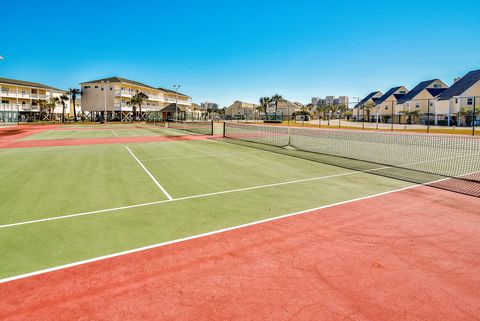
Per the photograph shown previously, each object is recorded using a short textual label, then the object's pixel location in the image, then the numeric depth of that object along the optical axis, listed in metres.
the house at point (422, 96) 75.00
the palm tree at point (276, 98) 105.62
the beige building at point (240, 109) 130.98
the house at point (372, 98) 107.58
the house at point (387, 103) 87.44
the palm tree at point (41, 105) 85.00
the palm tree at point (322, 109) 132.81
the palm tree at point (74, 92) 85.81
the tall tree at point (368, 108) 92.07
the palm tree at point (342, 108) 117.56
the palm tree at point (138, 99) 83.38
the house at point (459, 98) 59.39
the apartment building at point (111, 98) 84.88
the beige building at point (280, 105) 117.04
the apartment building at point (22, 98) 78.25
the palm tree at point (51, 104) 86.44
